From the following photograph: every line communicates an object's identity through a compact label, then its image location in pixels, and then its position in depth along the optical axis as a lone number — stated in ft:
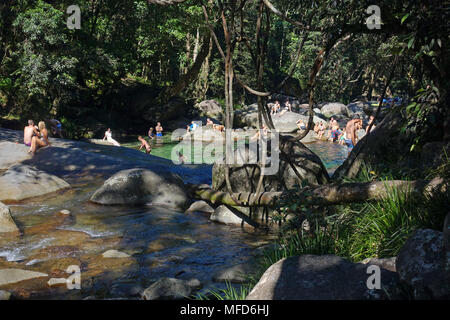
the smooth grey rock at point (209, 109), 115.85
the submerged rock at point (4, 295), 14.88
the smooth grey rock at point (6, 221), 23.39
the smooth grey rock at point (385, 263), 13.76
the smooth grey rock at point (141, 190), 31.52
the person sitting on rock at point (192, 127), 90.52
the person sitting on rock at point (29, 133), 46.09
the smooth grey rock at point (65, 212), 28.03
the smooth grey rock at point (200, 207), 31.07
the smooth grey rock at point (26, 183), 30.81
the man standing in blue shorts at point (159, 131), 88.02
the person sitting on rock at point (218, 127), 88.46
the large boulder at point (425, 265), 10.39
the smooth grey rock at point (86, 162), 40.45
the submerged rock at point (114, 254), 20.56
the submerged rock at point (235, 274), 17.62
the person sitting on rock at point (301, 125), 94.04
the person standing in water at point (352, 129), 56.18
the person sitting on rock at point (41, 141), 42.18
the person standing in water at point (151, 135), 86.54
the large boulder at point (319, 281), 11.21
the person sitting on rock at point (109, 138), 63.67
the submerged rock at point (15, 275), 16.94
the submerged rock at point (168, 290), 15.62
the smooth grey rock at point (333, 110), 118.73
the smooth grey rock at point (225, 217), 28.25
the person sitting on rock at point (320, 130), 85.46
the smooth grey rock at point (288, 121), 96.82
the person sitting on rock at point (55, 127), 65.00
